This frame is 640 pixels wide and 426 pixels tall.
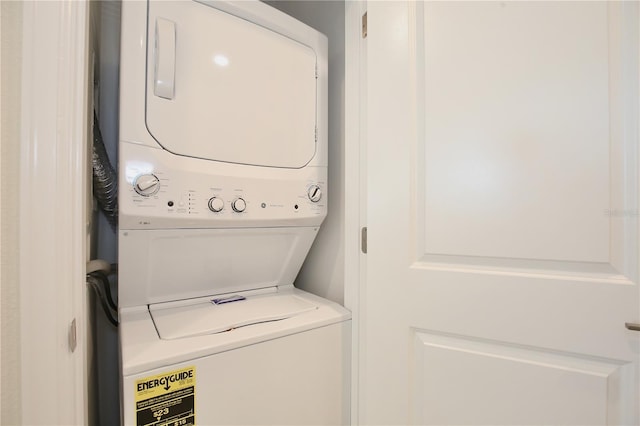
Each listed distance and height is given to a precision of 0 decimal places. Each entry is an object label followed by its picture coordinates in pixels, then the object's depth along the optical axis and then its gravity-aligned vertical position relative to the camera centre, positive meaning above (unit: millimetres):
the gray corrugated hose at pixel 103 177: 1104 +145
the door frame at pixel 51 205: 568 +20
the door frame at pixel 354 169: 1290 +203
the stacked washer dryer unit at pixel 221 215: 933 +0
